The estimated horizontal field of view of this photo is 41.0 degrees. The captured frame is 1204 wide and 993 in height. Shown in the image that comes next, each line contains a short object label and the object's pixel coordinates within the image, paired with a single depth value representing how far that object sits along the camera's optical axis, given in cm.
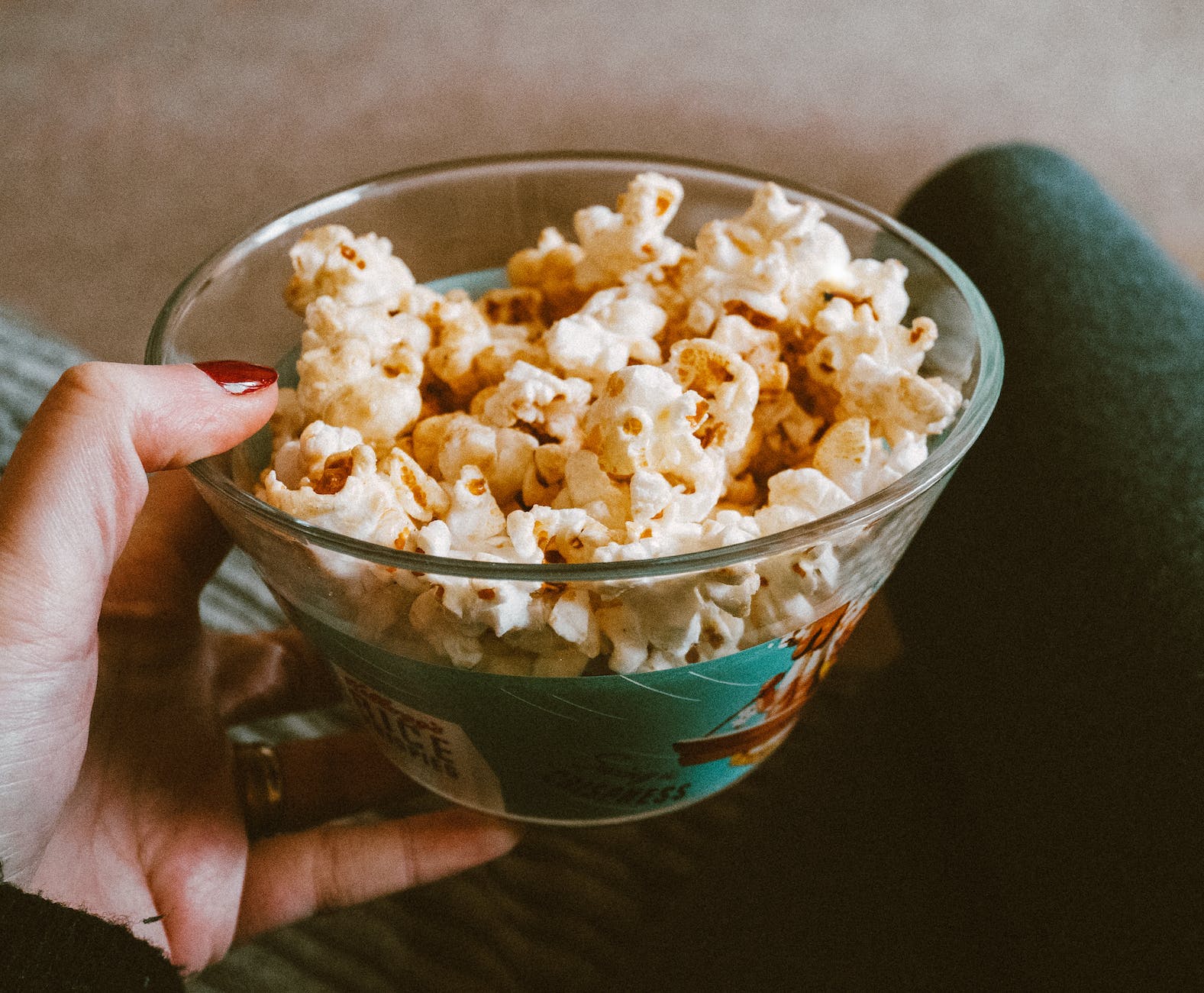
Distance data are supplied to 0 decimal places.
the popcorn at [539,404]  27
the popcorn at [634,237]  30
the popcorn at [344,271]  30
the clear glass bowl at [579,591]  25
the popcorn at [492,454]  27
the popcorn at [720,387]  27
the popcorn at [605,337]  28
